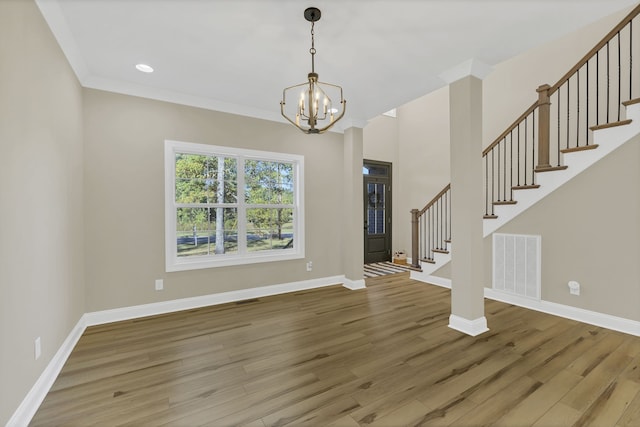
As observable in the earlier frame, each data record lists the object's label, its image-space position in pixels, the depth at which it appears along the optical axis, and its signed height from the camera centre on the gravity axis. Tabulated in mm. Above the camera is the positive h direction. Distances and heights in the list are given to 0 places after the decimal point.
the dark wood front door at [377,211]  6934 -17
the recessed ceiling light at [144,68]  2959 +1536
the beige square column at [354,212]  4762 -28
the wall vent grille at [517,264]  3598 -737
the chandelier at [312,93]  2162 +1488
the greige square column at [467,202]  2951 +83
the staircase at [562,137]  3064 +1001
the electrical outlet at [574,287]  3230 -901
